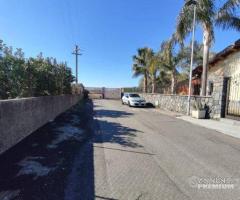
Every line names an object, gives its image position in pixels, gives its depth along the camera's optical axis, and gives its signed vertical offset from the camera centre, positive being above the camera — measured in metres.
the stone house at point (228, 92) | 11.94 -0.01
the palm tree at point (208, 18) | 15.79 +5.56
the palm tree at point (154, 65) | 25.68 +3.15
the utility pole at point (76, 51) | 33.91 +6.00
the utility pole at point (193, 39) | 15.34 +3.80
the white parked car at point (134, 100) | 23.03 -1.15
